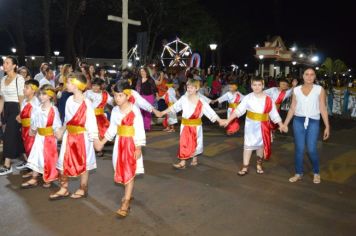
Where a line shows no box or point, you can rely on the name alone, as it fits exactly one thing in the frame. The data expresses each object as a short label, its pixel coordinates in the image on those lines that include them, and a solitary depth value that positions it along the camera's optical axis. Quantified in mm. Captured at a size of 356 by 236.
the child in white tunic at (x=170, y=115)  11977
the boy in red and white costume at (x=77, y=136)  5551
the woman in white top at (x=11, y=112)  6980
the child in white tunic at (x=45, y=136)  6032
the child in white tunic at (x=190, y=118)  7520
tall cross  14273
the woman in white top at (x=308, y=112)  6609
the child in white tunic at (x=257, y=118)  7148
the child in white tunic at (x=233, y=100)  10664
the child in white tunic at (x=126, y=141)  5199
